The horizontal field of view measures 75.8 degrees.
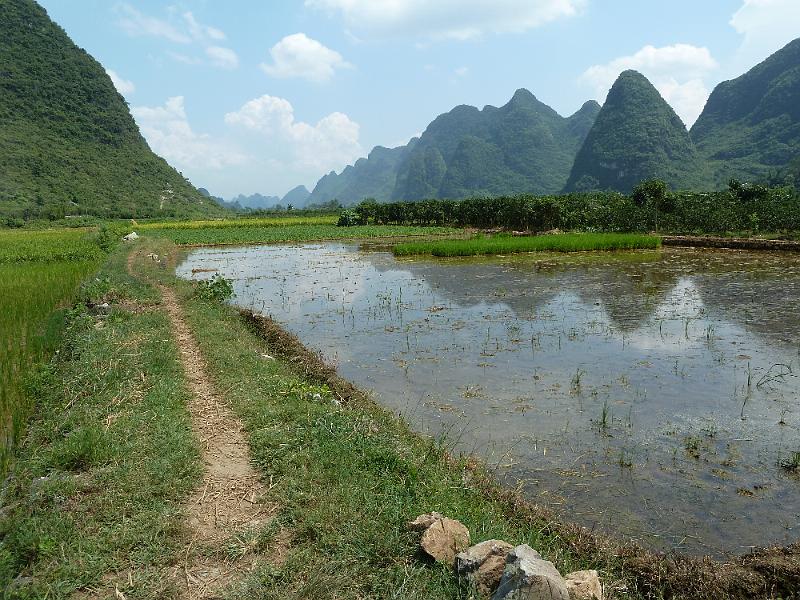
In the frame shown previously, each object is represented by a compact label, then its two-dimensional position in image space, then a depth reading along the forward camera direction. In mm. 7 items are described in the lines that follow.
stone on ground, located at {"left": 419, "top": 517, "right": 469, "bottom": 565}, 3090
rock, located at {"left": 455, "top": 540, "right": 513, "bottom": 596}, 2850
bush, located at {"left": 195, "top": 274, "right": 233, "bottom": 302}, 12555
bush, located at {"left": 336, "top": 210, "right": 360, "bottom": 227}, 48625
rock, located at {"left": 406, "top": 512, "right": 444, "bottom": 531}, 3303
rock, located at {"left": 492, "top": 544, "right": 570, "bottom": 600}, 2529
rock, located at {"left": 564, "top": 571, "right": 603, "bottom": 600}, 2682
